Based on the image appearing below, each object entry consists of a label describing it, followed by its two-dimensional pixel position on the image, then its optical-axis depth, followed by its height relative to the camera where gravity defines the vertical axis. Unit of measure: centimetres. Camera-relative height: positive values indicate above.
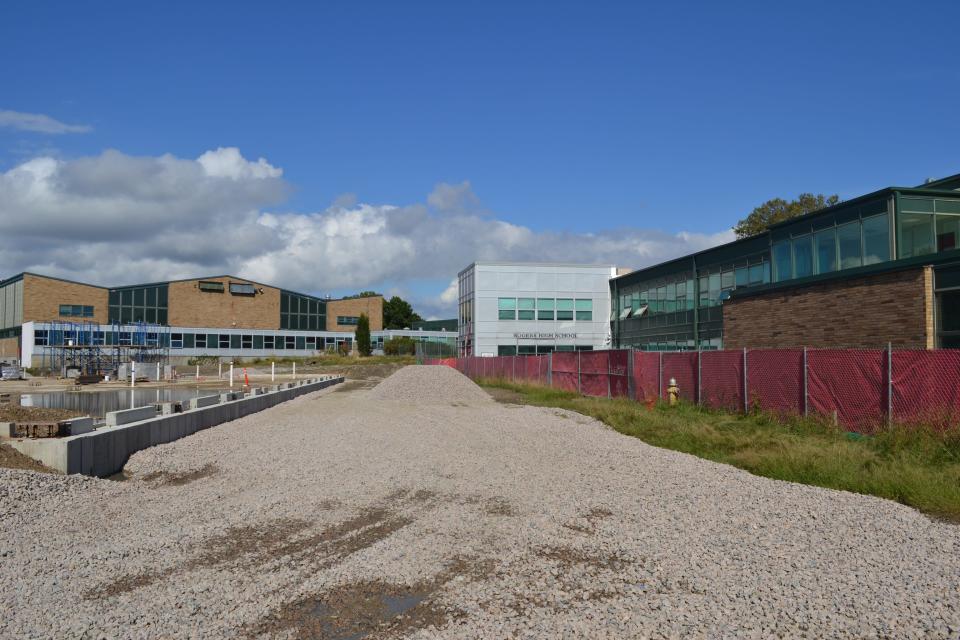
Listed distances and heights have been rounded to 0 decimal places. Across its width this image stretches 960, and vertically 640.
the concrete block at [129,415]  1344 -140
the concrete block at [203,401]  1833 -156
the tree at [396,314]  13925 +563
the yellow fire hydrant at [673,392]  2128 -154
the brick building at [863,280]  1897 +175
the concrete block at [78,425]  1227 -139
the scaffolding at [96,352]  5134 -61
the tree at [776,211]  5953 +1091
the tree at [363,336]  8250 +80
